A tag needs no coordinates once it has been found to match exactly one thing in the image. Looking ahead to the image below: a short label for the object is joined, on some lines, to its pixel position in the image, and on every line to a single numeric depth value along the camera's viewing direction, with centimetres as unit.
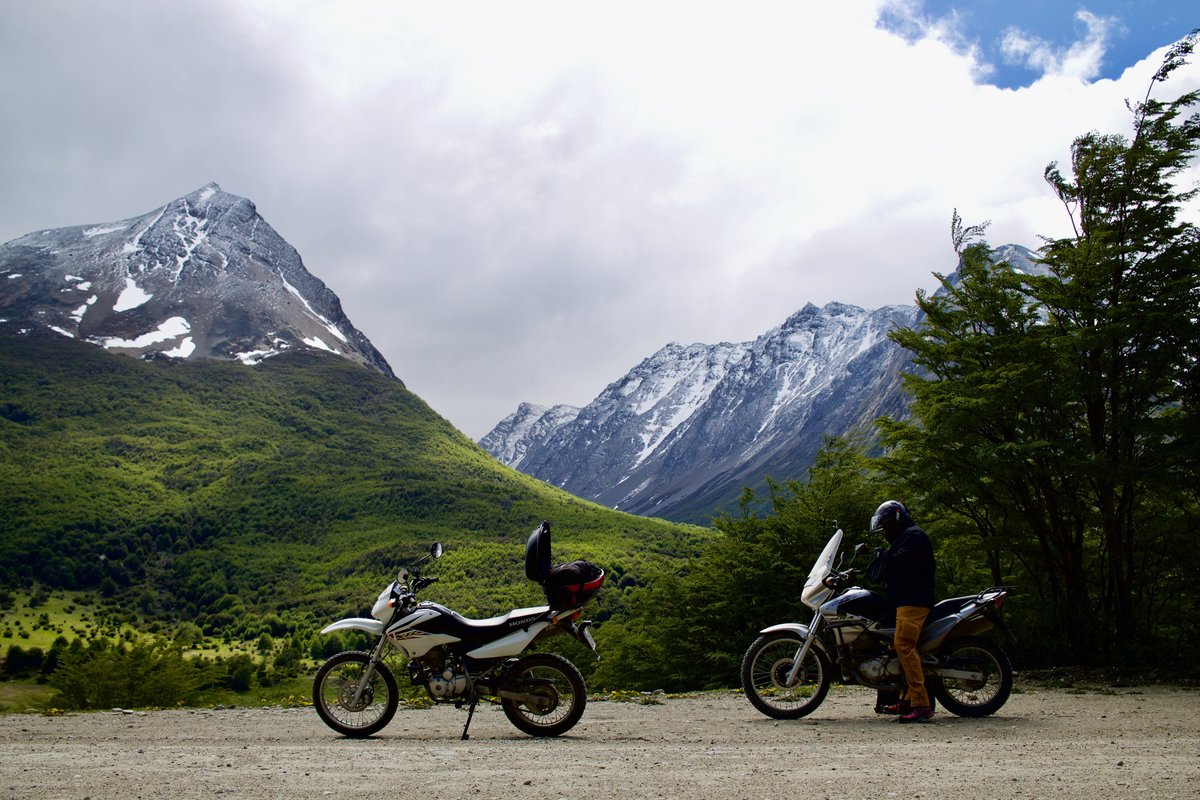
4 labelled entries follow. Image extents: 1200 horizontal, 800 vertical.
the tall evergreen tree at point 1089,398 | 1427
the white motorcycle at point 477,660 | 900
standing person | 926
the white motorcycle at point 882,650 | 949
